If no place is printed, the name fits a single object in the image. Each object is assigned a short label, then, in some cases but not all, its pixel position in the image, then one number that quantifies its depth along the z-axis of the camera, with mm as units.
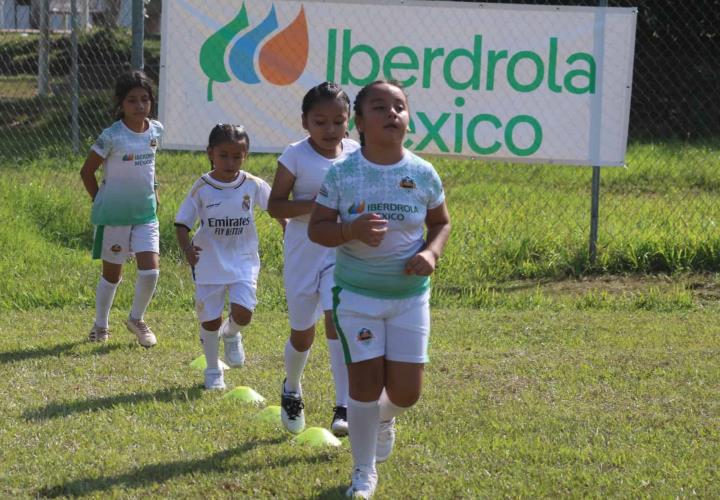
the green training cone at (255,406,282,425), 10766
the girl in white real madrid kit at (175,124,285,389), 11812
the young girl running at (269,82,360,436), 9875
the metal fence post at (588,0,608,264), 17141
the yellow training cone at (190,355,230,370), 12898
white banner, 17266
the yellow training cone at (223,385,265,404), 11437
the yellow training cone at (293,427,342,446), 9953
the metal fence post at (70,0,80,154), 21312
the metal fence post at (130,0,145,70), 16437
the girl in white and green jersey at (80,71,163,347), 14008
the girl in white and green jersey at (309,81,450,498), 8250
